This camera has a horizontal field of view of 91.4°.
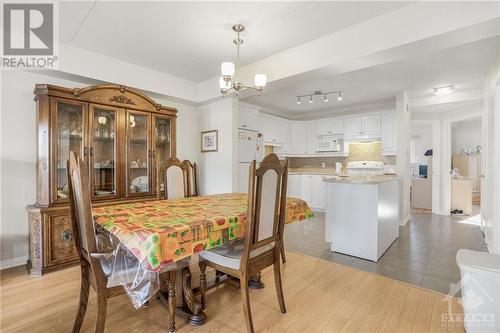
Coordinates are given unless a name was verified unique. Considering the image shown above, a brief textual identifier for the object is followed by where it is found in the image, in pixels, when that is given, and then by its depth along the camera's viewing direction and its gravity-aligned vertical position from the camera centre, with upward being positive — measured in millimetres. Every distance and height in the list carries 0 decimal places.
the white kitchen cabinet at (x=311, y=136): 6051 +712
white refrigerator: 4214 +251
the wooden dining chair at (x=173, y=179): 2600 -150
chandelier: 2094 +795
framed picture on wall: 3880 +395
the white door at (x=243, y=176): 4130 -194
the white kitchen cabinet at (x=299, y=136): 6180 +738
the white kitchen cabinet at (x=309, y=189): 5562 -564
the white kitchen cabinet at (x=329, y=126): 5590 +914
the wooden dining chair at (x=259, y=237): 1501 -486
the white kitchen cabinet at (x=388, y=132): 4859 +677
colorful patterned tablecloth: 1235 -350
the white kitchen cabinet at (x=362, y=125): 5066 +854
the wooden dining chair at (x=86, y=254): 1305 -503
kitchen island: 2746 -608
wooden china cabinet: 2455 +198
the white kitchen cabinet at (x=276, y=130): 5375 +803
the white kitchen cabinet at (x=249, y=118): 4416 +885
